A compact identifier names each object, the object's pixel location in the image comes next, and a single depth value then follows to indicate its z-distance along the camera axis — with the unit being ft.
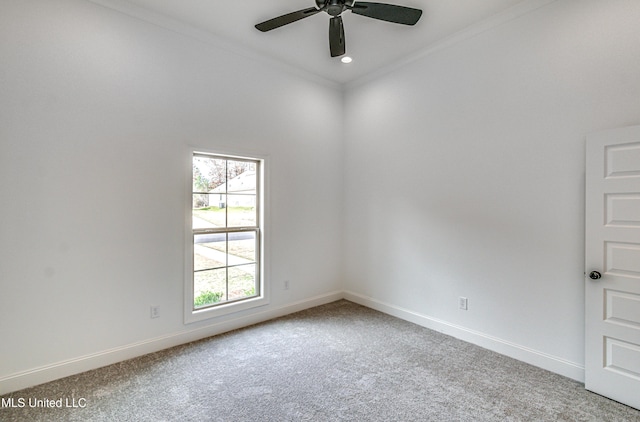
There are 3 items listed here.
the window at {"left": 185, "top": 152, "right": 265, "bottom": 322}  10.34
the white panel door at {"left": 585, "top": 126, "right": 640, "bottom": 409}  6.80
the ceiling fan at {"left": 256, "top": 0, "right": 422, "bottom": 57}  7.14
